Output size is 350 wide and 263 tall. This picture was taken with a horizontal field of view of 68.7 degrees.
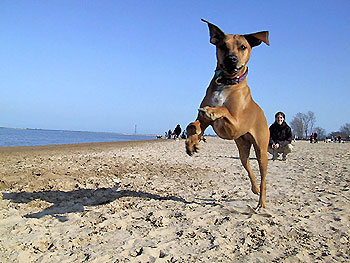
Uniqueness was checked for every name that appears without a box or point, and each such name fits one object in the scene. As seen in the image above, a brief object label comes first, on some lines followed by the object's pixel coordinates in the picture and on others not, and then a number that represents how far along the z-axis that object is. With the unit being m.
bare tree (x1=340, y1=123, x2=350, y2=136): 79.69
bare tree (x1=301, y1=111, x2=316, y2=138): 76.50
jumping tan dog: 3.20
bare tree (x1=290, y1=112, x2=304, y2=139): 78.42
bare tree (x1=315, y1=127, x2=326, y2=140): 82.03
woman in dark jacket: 9.09
